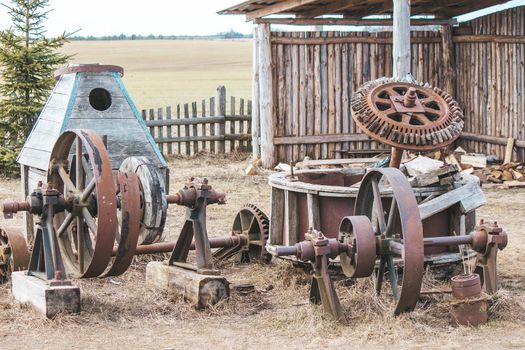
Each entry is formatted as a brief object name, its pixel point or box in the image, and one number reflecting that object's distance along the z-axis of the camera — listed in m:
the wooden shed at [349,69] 15.10
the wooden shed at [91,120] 9.55
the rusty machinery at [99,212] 6.90
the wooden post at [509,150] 14.59
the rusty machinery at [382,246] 6.43
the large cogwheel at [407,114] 7.73
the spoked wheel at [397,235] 6.39
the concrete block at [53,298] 6.93
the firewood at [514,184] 13.59
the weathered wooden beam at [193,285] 7.45
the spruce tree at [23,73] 15.18
